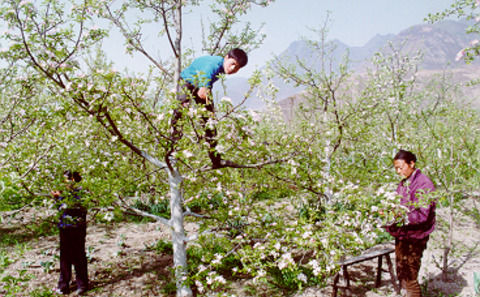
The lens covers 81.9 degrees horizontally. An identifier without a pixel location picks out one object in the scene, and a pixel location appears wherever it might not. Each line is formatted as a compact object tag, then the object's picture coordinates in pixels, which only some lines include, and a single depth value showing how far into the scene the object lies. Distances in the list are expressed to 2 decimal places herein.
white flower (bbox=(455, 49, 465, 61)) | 3.02
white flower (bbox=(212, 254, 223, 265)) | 3.43
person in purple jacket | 3.49
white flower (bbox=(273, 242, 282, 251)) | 3.14
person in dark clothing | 4.56
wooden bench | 4.41
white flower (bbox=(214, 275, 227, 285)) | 3.27
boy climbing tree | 3.10
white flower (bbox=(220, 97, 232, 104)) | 2.62
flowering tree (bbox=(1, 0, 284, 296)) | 2.83
